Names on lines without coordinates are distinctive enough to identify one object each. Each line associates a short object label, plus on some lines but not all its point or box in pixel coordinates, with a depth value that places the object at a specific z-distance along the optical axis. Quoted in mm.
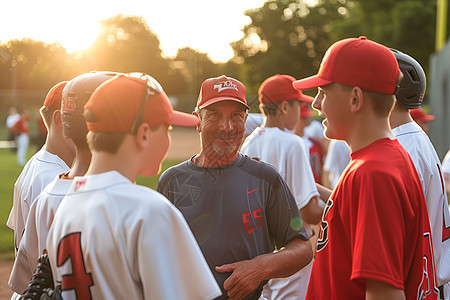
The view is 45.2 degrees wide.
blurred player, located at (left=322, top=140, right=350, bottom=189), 7797
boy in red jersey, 2031
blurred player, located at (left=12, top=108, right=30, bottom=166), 21188
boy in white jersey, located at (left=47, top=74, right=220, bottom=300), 1845
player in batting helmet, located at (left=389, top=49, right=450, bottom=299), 2883
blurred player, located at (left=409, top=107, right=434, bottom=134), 7117
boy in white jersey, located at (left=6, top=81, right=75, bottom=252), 2994
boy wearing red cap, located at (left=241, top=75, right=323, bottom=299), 4641
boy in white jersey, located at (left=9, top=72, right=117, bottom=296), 2434
